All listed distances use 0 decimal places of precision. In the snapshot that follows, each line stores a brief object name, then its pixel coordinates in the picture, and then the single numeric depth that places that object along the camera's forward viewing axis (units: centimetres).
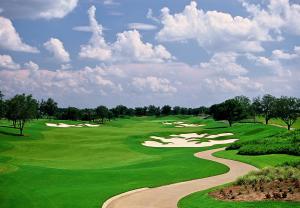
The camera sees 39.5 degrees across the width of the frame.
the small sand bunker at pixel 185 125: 13738
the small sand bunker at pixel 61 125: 11742
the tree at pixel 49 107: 19162
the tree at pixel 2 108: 9410
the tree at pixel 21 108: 7938
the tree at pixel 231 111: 10556
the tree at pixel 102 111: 17250
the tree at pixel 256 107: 13046
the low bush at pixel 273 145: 4010
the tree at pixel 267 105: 12369
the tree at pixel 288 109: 9694
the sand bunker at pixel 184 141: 6735
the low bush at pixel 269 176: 2094
